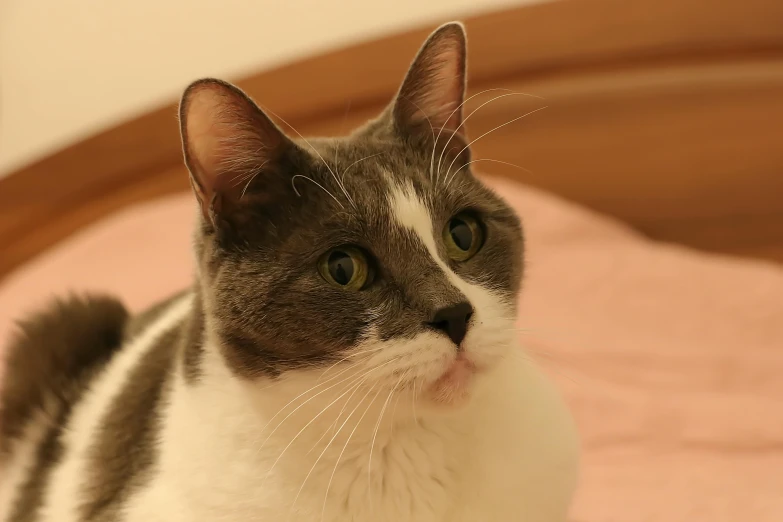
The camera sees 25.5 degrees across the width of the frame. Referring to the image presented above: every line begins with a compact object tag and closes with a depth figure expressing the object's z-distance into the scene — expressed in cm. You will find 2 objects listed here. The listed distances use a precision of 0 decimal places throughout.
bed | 83
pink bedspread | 71
